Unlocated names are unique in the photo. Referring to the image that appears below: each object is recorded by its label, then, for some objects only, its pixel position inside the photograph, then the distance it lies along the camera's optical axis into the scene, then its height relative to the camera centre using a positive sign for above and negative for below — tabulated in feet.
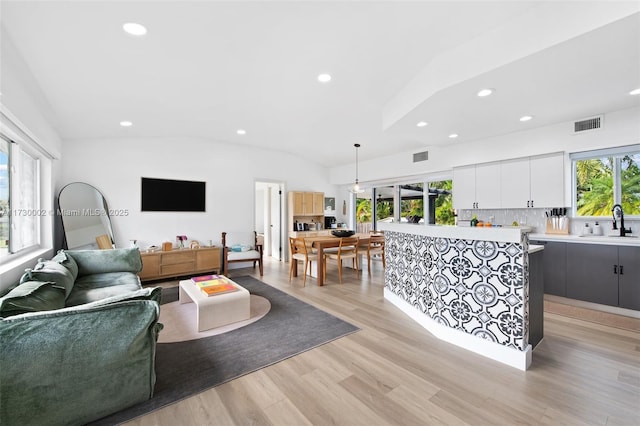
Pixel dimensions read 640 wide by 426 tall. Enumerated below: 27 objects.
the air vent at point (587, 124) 11.94 +3.92
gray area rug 6.57 -4.16
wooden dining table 15.48 -1.79
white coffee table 9.84 -3.45
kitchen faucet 11.60 -0.15
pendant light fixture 18.39 +4.85
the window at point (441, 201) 19.10 +0.90
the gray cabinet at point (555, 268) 12.17 -2.48
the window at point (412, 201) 20.72 +0.95
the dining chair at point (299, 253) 15.96 -2.44
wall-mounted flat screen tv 17.35 +1.28
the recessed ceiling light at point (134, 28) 7.11 +4.92
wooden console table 15.93 -2.92
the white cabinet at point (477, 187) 15.39 +1.56
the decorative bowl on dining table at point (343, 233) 17.28 -1.21
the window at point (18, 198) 9.48 +0.69
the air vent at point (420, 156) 18.71 +3.96
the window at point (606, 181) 11.93 +1.43
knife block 13.25 -0.65
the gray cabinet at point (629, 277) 10.47 -2.49
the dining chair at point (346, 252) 16.18 -2.41
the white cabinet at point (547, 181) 13.10 +1.56
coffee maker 25.45 -0.76
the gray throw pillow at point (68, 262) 9.88 -1.71
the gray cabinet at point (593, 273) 10.97 -2.50
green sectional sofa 4.86 -2.69
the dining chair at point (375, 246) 17.95 -2.22
